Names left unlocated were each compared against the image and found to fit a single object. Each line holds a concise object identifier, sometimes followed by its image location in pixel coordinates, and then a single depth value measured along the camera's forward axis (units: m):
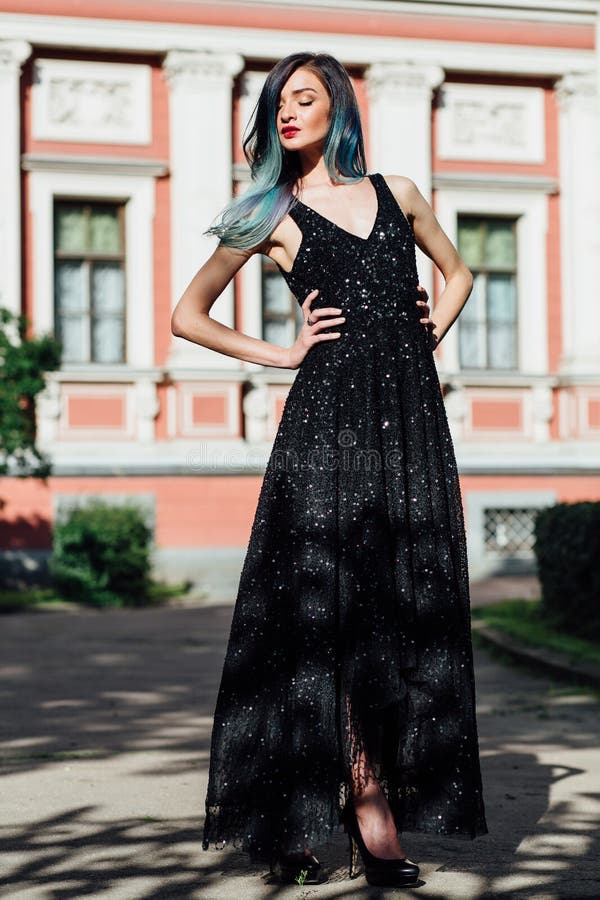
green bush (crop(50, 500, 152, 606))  14.73
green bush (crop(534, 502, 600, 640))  9.01
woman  3.50
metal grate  17.91
